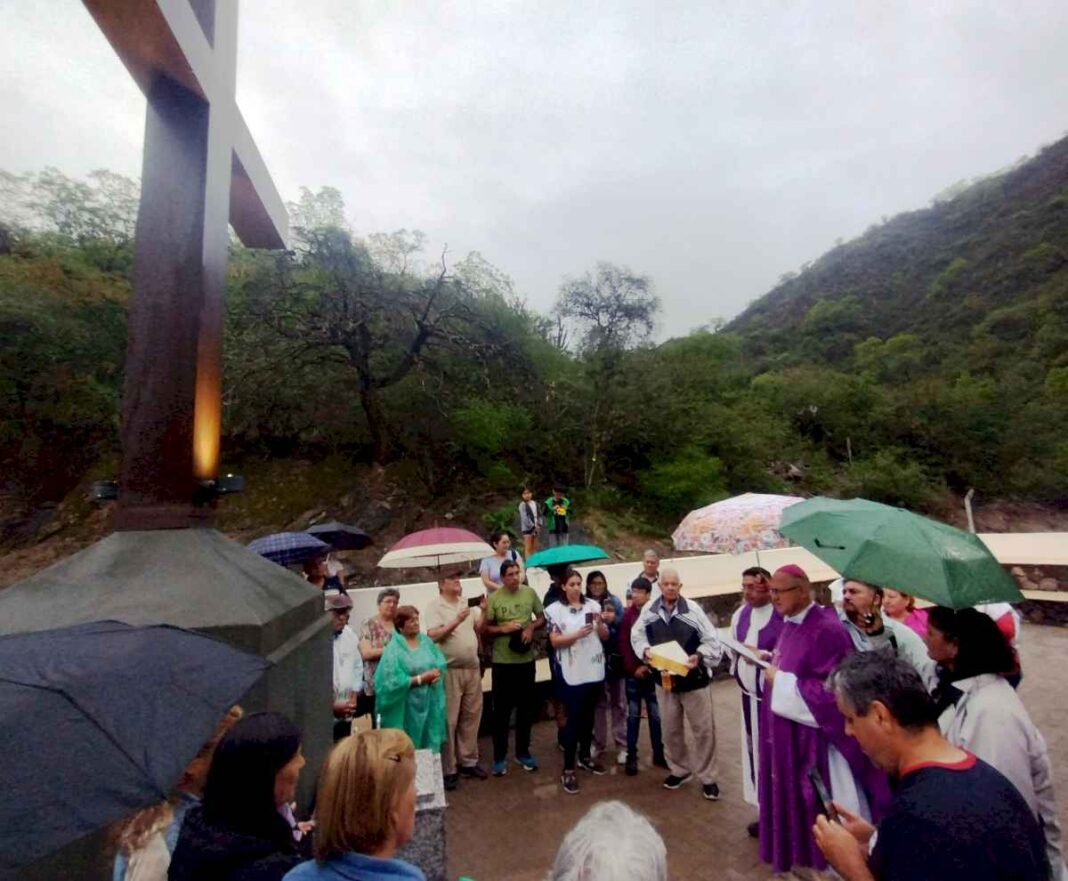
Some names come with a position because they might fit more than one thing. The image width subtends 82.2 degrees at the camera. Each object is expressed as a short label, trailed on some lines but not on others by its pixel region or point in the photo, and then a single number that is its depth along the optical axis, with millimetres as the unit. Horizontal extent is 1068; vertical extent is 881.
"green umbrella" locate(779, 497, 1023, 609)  2756
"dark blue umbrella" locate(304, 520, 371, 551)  8297
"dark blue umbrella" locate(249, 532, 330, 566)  5871
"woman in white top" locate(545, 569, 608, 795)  4949
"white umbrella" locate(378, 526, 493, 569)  6676
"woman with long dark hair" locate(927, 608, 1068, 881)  2244
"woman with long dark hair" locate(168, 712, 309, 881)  1600
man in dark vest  4648
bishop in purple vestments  3150
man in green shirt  5227
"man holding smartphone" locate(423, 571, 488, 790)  5051
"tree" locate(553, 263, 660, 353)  21000
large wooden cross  3660
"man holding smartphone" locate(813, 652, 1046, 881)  1439
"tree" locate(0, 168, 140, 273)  16297
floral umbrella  4879
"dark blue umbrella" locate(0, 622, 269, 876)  1205
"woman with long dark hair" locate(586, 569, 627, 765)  5394
